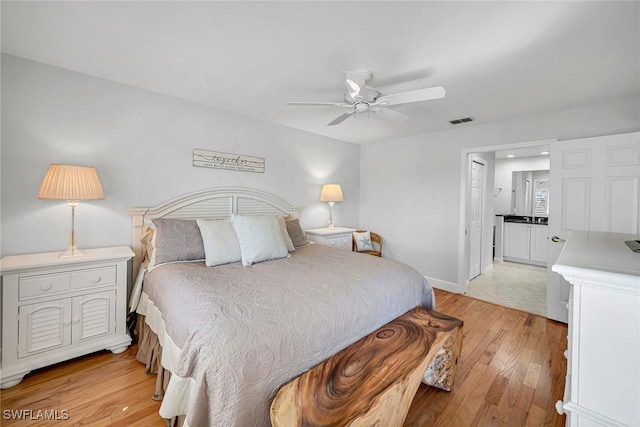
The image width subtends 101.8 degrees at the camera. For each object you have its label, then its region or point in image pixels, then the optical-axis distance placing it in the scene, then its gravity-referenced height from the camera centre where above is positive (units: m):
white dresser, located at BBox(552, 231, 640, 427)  0.80 -0.41
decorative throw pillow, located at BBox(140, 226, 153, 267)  2.37 -0.34
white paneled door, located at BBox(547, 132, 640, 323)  2.54 +0.27
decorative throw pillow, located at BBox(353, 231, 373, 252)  4.42 -0.48
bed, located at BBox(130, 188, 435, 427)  1.08 -0.59
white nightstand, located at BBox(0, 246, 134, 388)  1.80 -0.77
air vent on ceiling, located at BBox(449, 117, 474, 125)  3.34 +1.24
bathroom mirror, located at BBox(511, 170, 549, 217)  6.05 +0.54
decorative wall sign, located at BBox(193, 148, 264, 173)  3.02 +0.61
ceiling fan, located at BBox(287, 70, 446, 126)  1.98 +0.99
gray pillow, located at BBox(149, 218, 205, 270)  2.22 -0.29
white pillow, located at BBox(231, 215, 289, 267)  2.35 -0.27
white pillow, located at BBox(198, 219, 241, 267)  2.25 -0.29
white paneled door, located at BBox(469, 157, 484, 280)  4.26 -0.06
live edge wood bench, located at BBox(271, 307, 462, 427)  1.06 -0.80
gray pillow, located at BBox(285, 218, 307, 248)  3.13 -0.26
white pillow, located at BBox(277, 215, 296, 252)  2.80 -0.28
